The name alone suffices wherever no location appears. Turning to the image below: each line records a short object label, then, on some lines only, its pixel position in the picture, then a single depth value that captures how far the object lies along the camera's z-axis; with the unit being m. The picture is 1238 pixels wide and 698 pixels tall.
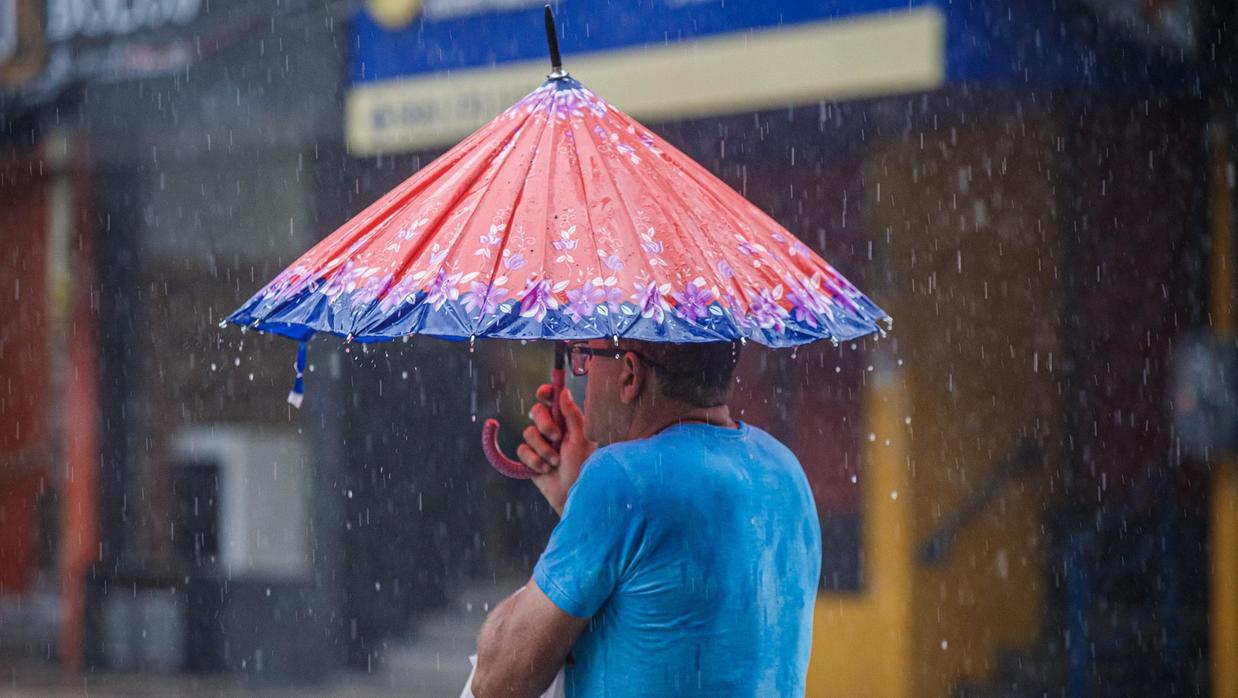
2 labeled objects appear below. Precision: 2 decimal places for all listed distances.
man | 5.14
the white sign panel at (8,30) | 21.34
